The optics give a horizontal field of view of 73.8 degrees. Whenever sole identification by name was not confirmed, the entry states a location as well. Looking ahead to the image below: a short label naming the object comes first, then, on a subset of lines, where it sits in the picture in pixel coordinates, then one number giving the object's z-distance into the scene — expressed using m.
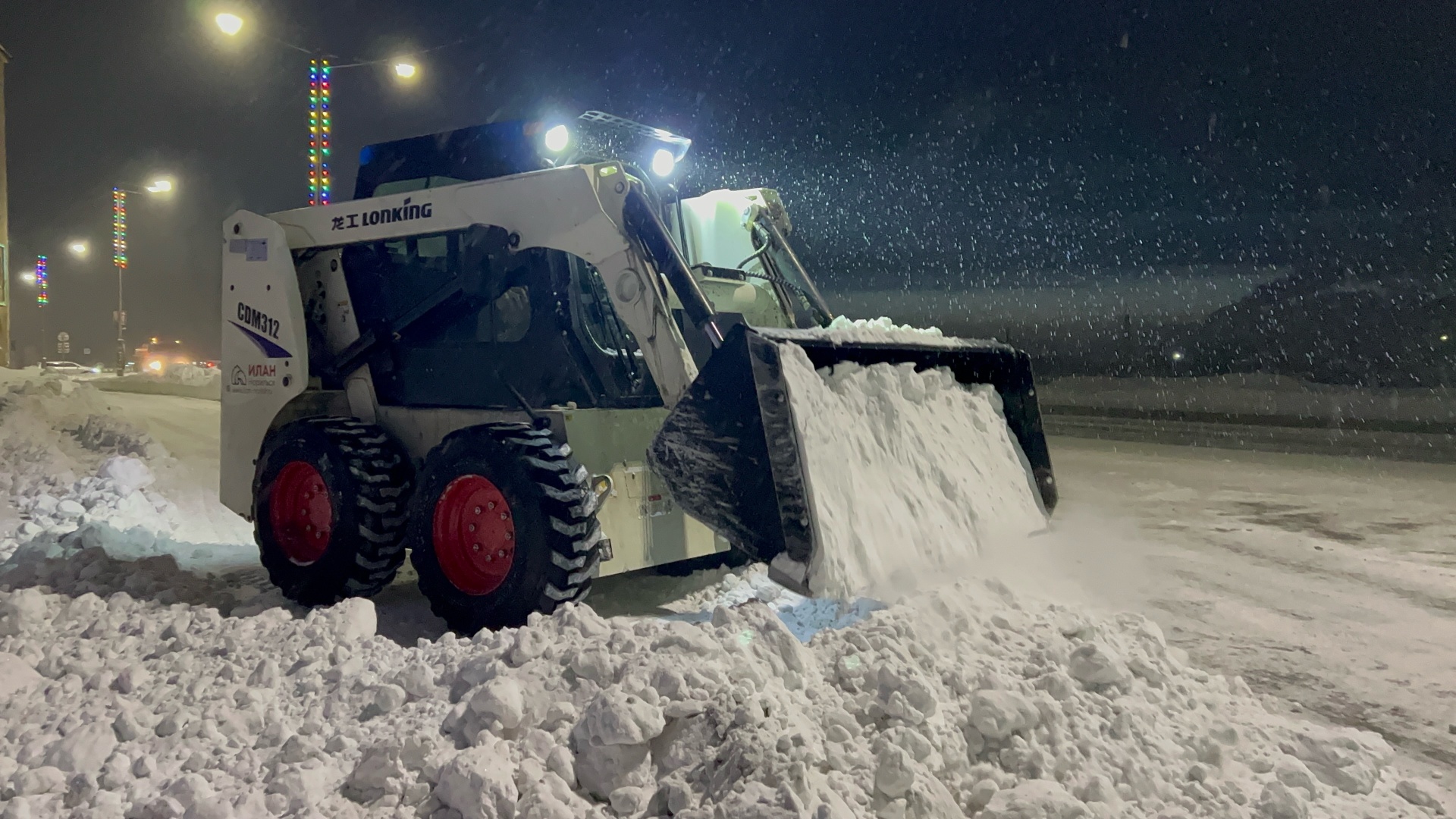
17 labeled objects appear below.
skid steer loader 4.67
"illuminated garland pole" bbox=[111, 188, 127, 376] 25.66
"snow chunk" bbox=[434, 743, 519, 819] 2.89
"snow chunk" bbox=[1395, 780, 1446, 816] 3.53
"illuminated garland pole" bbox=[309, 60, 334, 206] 10.31
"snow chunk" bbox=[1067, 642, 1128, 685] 3.80
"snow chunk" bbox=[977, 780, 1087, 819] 3.02
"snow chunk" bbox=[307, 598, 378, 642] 4.50
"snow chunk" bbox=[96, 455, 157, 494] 8.83
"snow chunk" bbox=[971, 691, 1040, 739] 3.37
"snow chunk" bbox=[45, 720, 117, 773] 3.30
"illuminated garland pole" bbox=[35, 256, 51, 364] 43.81
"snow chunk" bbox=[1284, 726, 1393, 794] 3.56
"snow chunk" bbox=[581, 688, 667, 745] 3.07
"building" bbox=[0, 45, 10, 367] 26.81
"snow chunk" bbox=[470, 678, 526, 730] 3.27
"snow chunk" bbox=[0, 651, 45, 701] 3.98
